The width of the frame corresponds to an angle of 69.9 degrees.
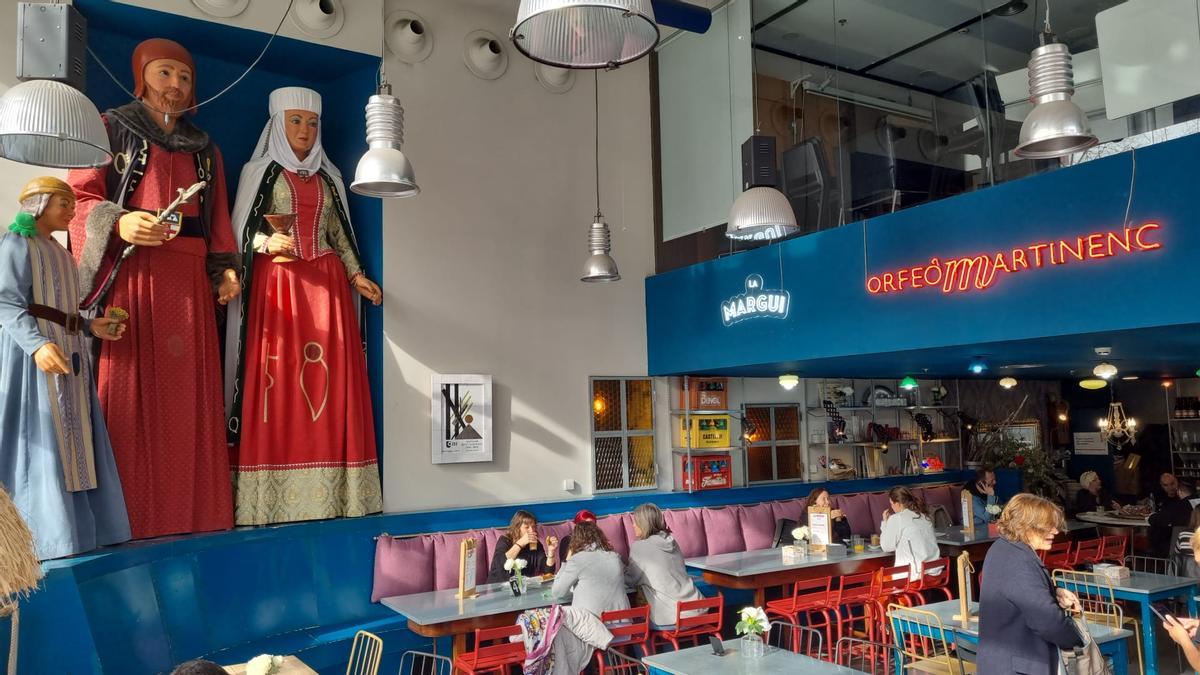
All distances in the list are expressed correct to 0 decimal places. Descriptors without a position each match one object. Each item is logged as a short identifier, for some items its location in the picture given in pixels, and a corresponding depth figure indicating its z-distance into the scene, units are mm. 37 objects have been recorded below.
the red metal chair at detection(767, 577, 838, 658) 6633
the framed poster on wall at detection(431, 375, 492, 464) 7484
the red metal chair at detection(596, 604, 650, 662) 5605
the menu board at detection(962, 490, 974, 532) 8992
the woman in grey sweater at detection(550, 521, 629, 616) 5699
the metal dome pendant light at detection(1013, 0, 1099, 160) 3990
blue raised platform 4574
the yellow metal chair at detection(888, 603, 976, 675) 4941
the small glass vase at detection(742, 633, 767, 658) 4559
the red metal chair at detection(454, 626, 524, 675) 5094
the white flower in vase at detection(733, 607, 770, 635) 4559
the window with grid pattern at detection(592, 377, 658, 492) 8484
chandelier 13758
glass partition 5098
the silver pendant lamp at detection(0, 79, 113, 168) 3527
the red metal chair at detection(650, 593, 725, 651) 5914
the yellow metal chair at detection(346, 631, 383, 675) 5633
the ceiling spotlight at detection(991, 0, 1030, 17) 5777
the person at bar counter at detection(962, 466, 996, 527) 9617
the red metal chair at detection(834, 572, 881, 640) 6680
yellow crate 8906
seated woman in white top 7160
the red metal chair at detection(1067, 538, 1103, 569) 8000
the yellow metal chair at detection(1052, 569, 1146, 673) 5957
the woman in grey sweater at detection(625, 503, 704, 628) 6281
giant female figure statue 6539
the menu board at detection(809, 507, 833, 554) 7762
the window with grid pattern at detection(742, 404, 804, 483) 9562
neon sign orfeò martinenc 4965
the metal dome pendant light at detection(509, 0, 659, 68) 2641
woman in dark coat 3670
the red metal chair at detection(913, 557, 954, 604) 7008
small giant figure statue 4730
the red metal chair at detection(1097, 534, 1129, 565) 8039
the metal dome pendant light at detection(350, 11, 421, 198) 4699
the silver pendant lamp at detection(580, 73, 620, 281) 7281
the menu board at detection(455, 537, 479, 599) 6047
